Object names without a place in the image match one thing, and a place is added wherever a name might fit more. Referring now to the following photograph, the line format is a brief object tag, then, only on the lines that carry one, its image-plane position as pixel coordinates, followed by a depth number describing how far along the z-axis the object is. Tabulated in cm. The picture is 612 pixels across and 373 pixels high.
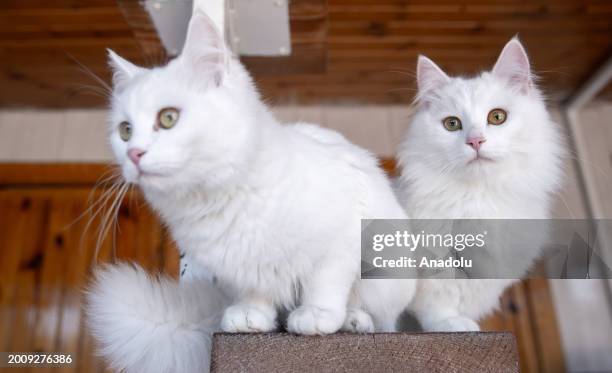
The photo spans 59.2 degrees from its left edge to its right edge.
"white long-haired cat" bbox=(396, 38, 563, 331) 92
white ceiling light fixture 111
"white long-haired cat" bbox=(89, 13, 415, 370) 77
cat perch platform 77
